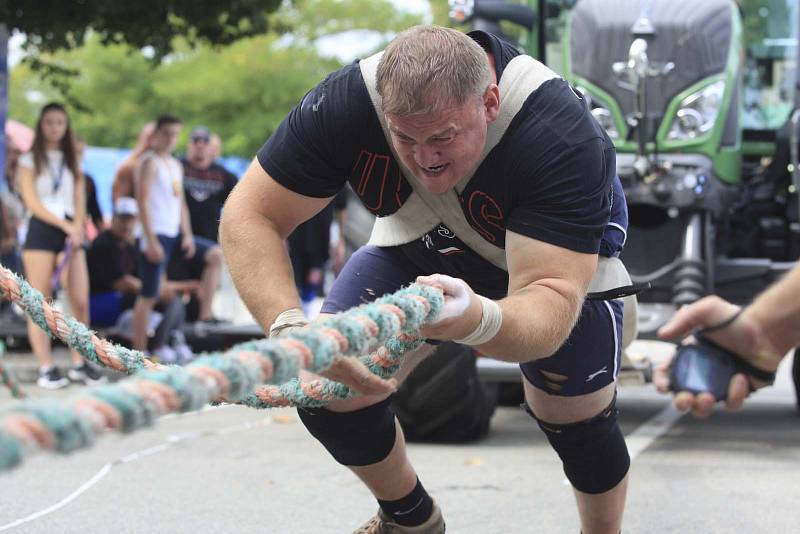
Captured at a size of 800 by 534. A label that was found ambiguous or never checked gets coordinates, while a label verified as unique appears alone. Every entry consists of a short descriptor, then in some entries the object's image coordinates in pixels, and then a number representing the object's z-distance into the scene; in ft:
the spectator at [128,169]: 29.50
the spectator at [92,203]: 29.27
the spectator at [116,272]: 30.76
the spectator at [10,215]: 31.01
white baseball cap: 30.50
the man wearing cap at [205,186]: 32.40
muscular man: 9.55
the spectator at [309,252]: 32.45
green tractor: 21.13
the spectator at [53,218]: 26.18
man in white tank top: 28.19
